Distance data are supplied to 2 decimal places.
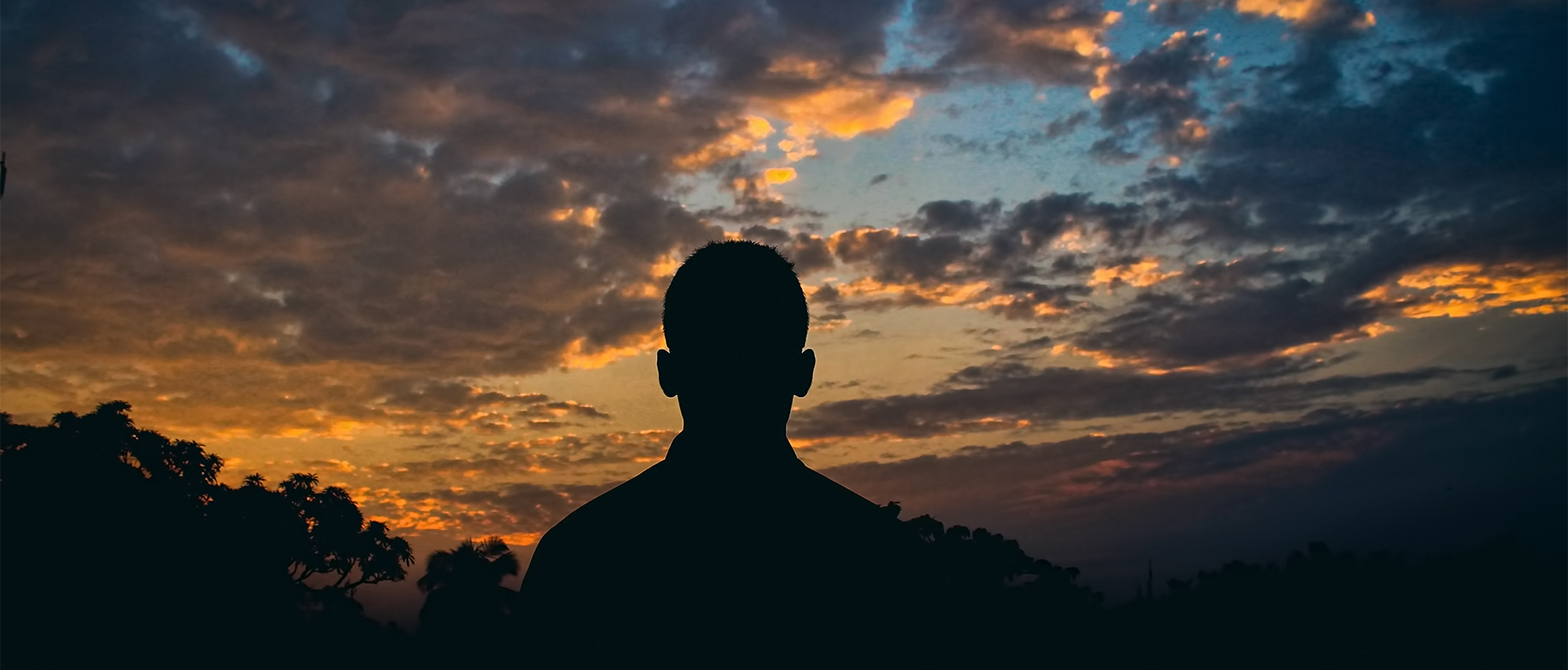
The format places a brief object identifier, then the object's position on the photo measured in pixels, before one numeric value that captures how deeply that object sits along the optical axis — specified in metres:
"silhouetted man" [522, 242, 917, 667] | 2.78
